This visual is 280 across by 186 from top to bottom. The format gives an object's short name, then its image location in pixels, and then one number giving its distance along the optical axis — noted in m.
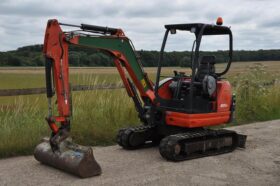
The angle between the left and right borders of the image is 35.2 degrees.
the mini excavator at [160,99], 7.21
